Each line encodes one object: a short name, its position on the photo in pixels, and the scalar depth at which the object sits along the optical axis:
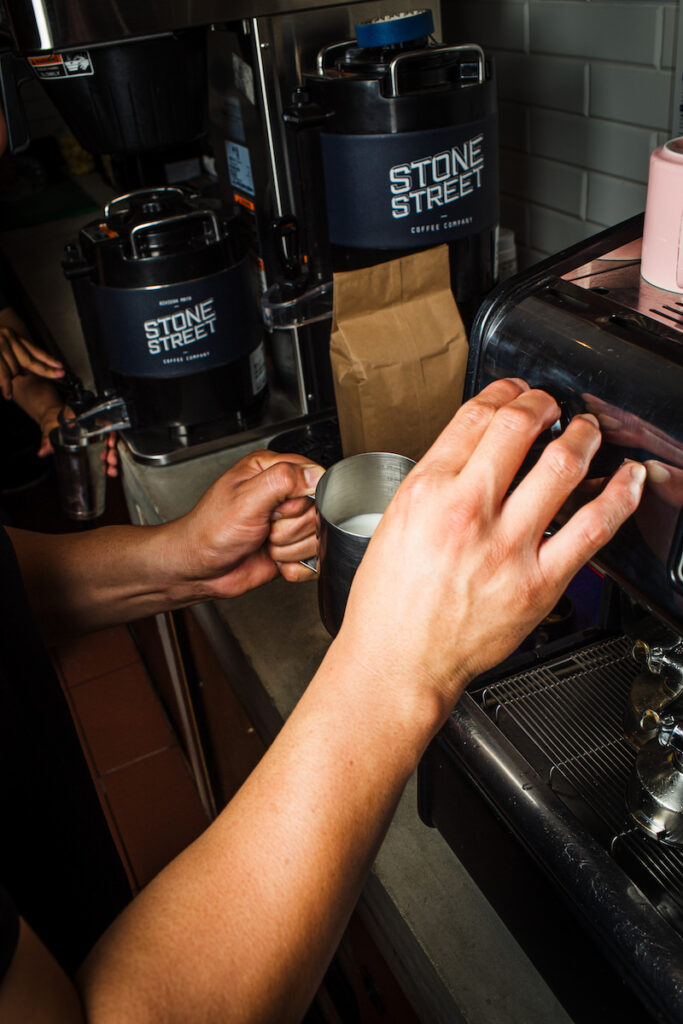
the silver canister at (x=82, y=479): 1.45
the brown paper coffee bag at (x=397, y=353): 1.00
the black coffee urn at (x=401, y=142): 1.02
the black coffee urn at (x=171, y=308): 1.19
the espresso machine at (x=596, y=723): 0.54
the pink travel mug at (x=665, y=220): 0.59
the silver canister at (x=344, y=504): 0.63
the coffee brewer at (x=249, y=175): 1.03
